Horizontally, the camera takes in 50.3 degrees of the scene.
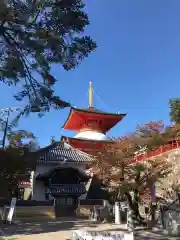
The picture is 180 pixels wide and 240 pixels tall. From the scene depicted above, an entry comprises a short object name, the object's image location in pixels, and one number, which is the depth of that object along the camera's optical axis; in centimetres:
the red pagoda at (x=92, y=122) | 2483
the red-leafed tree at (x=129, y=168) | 953
